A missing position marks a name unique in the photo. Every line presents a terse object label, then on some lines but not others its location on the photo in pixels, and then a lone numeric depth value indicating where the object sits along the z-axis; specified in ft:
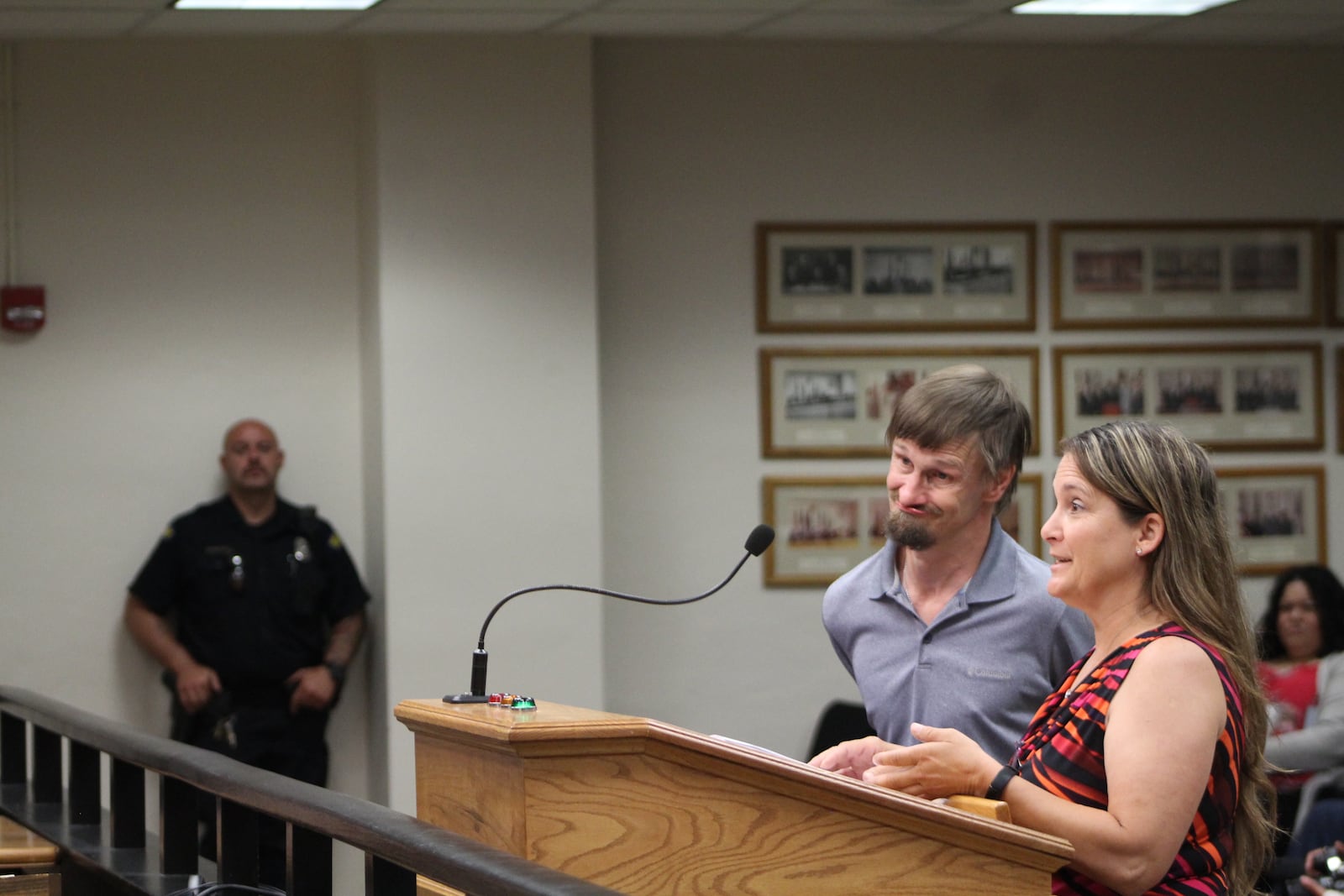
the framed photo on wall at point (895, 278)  34.45
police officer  31.37
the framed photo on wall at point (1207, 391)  35.25
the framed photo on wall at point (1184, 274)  35.32
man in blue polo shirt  14.85
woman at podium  10.54
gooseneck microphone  12.44
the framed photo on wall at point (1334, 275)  36.15
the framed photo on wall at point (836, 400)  34.50
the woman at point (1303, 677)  27.54
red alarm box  31.66
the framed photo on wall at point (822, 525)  34.50
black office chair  32.67
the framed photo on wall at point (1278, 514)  35.87
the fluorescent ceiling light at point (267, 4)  28.41
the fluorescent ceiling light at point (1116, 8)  30.29
